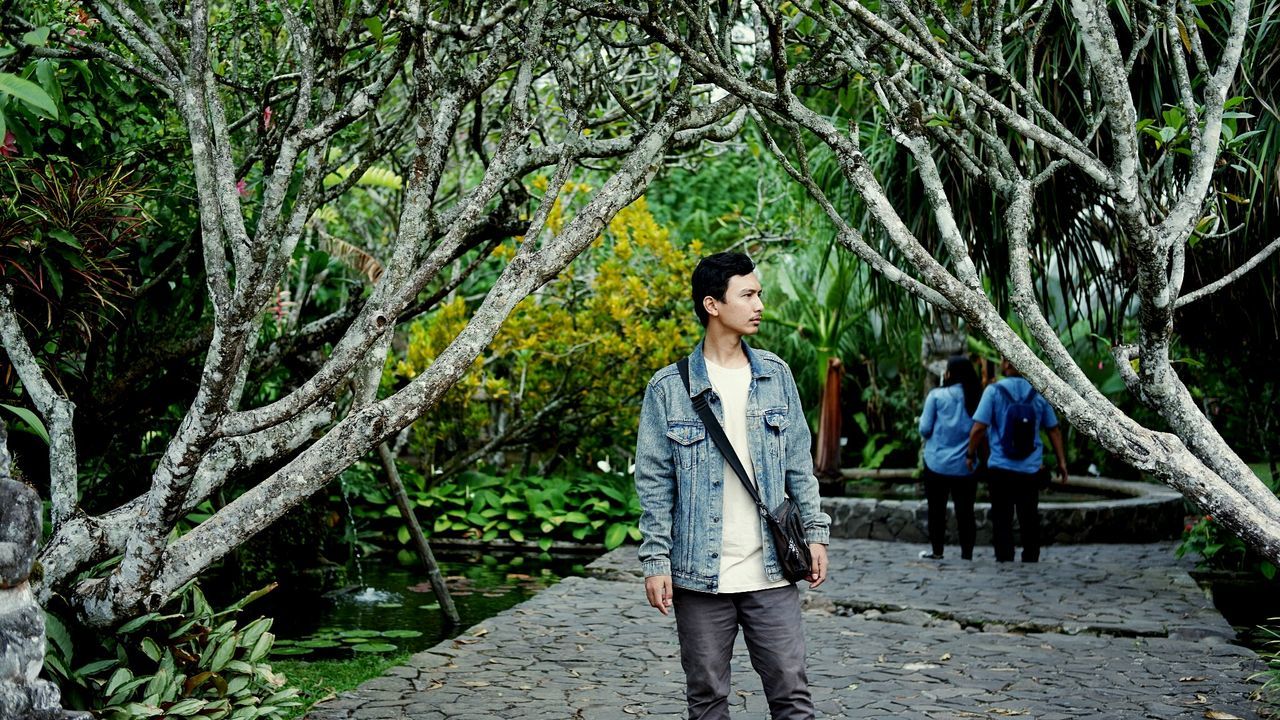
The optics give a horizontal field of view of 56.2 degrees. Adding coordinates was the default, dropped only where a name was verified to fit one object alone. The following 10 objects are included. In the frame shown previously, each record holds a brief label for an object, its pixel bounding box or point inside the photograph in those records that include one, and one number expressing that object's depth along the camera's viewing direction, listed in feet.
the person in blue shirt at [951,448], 31.86
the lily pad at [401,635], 24.92
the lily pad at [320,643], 23.81
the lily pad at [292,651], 23.03
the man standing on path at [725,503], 12.59
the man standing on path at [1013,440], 30.30
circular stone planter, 37.04
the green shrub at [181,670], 14.37
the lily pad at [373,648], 23.56
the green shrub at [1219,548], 29.96
